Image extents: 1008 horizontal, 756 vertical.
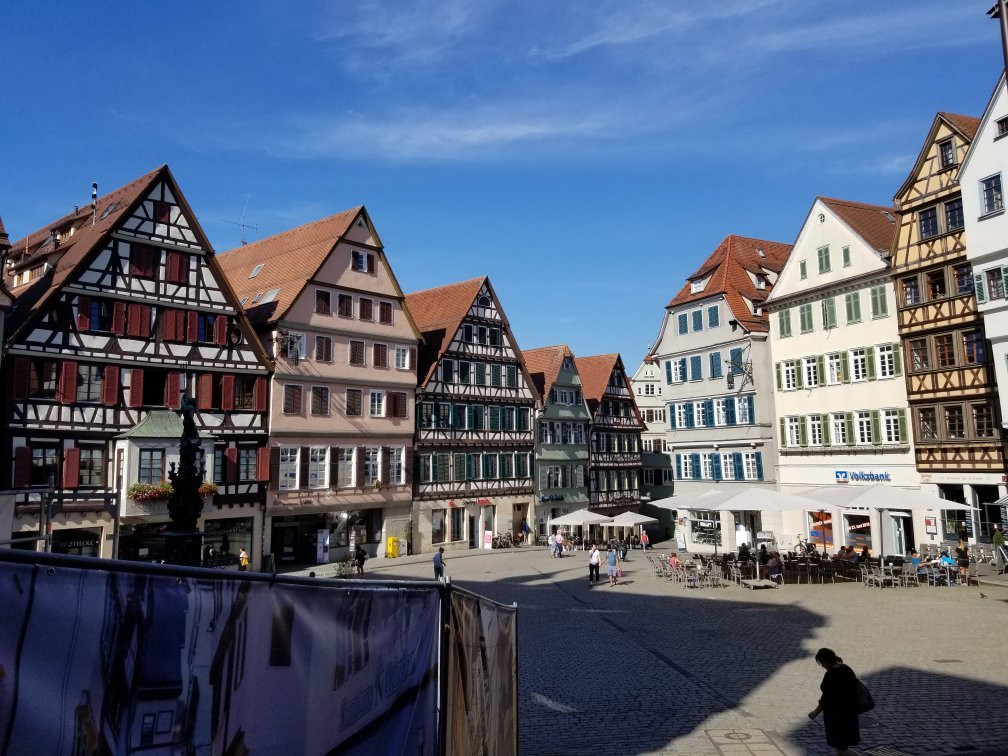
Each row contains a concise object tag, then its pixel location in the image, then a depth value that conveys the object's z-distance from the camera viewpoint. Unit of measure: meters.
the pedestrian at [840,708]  8.86
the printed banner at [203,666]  2.82
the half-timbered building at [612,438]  54.16
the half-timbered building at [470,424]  42.84
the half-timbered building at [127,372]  28.06
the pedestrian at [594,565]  28.83
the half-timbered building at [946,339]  29.48
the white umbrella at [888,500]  26.01
